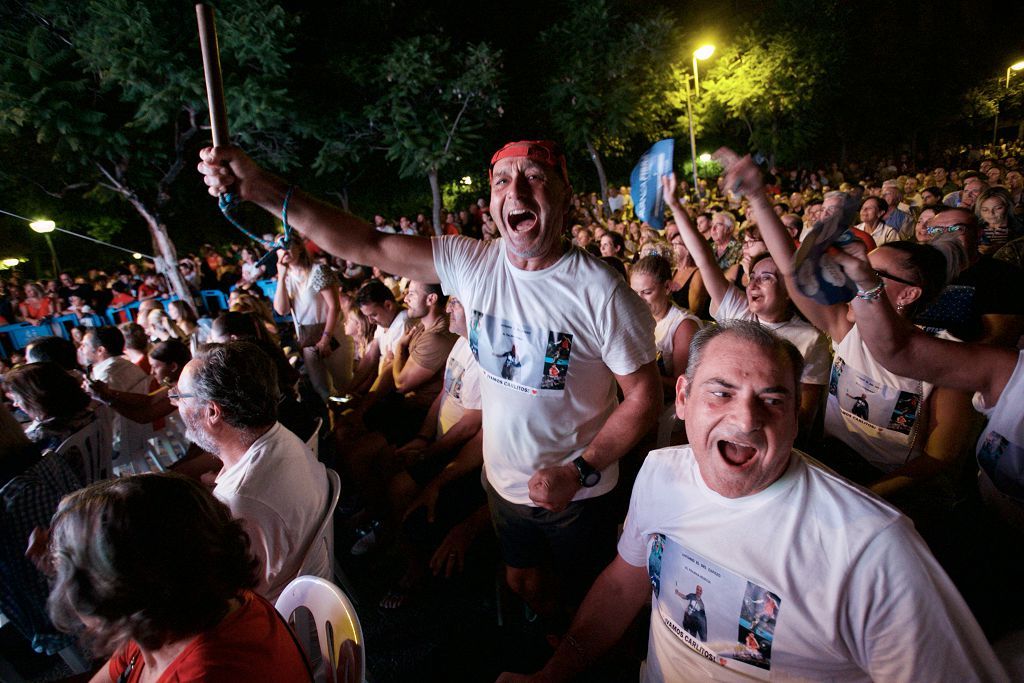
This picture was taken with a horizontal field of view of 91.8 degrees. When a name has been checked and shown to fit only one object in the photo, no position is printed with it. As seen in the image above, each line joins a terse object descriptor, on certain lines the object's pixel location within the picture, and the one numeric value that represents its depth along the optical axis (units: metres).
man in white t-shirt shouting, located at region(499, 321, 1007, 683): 1.11
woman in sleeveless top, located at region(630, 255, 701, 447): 3.66
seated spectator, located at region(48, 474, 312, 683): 1.29
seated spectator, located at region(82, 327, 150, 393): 4.17
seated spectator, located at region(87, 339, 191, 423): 3.69
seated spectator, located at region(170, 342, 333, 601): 1.93
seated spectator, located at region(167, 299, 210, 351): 6.16
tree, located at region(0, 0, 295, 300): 8.29
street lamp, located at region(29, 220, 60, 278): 18.28
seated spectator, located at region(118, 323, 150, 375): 5.08
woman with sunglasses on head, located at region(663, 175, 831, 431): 2.96
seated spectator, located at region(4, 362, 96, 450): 2.87
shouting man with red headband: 1.89
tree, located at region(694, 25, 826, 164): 20.55
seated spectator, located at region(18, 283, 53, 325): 11.23
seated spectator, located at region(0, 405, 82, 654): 2.43
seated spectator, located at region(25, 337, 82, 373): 3.60
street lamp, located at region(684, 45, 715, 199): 12.79
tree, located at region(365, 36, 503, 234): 12.24
